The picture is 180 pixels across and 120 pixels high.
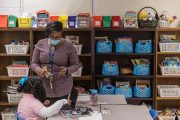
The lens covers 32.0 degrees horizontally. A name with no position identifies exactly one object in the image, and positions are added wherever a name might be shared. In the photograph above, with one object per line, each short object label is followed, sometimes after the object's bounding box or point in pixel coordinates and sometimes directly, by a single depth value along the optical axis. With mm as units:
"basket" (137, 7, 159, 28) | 4582
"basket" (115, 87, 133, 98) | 4699
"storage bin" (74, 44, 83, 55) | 4641
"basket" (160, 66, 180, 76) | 4648
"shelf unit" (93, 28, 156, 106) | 4727
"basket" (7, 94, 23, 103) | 4684
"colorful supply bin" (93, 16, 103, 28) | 4641
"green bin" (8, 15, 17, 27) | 4582
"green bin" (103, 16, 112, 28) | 4620
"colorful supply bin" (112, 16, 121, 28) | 4617
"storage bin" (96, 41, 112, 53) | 4633
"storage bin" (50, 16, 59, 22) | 4676
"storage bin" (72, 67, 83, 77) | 4633
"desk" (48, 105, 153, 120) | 2723
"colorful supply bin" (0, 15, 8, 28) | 4594
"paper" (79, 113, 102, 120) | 2695
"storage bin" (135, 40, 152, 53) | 4617
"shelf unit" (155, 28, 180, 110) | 4730
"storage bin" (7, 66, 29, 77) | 4629
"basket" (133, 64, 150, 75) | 4668
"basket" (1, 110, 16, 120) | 4660
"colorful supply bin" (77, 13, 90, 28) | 4570
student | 2693
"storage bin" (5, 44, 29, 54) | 4609
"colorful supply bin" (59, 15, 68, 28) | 4617
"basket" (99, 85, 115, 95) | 4676
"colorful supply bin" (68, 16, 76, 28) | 4617
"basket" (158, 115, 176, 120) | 4684
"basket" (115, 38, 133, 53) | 4641
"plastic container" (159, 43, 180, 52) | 4637
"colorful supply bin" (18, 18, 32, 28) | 4602
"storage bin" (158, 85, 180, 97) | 4711
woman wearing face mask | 3180
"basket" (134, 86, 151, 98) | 4727
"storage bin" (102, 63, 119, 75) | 4664
